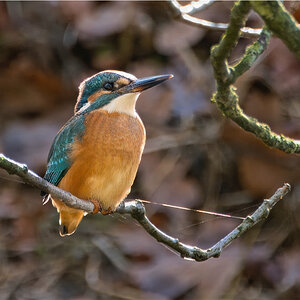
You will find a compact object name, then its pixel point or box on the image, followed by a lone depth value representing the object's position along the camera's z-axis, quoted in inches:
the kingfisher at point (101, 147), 205.5
